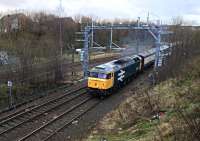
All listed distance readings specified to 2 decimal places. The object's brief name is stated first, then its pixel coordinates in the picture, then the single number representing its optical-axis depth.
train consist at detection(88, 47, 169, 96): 25.36
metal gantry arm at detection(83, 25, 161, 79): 29.31
